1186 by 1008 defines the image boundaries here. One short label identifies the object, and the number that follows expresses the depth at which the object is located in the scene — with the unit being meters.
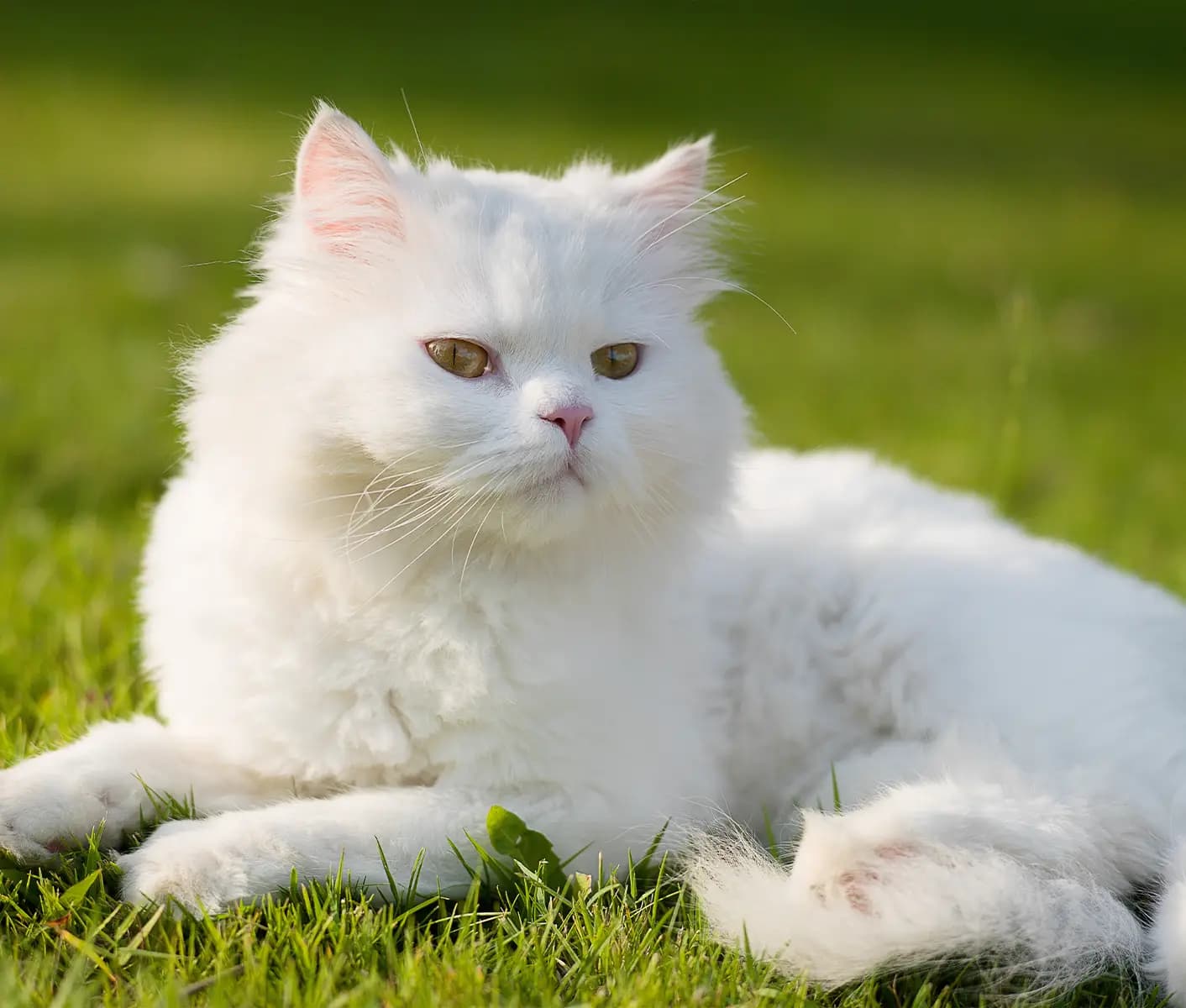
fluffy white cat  1.56
